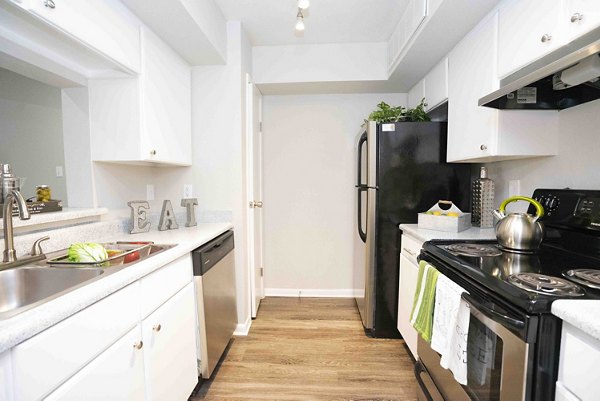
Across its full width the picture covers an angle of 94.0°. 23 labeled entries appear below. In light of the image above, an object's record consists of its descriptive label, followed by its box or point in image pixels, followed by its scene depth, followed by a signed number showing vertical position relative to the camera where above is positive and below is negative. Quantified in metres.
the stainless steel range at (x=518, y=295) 0.75 -0.35
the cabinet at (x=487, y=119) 1.41 +0.33
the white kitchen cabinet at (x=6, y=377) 0.58 -0.41
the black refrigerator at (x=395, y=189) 2.04 -0.06
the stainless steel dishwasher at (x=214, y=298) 1.54 -0.71
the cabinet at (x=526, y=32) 1.07 +0.63
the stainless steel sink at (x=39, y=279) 0.97 -0.34
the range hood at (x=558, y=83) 0.92 +0.38
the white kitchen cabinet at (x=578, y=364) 0.62 -0.43
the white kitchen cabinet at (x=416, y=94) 2.39 +0.80
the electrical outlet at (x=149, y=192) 2.15 -0.08
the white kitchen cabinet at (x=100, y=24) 1.03 +0.67
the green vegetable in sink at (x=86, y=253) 1.10 -0.28
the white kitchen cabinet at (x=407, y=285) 1.71 -0.67
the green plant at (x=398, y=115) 2.12 +0.51
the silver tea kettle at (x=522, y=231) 1.24 -0.22
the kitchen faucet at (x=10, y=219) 0.96 -0.13
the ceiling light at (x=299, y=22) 1.94 +1.11
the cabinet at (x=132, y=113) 1.54 +0.39
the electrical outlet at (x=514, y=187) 1.69 -0.04
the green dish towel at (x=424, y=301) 1.22 -0.55
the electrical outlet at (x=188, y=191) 2.21 -0.07
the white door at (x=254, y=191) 2.34 -0.08
